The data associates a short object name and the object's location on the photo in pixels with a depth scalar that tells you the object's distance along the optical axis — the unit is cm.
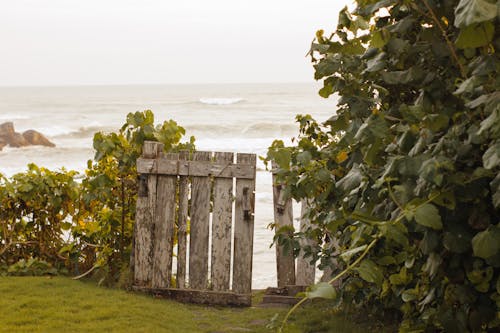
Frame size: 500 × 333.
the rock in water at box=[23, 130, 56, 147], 3228
